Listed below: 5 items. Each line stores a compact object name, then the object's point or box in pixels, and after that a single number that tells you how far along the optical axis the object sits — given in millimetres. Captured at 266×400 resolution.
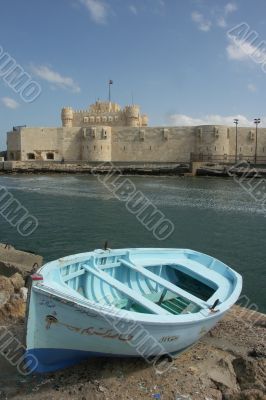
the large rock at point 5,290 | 5507
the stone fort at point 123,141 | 43312
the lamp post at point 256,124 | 39812
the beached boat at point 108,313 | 3697
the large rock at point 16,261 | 6930
